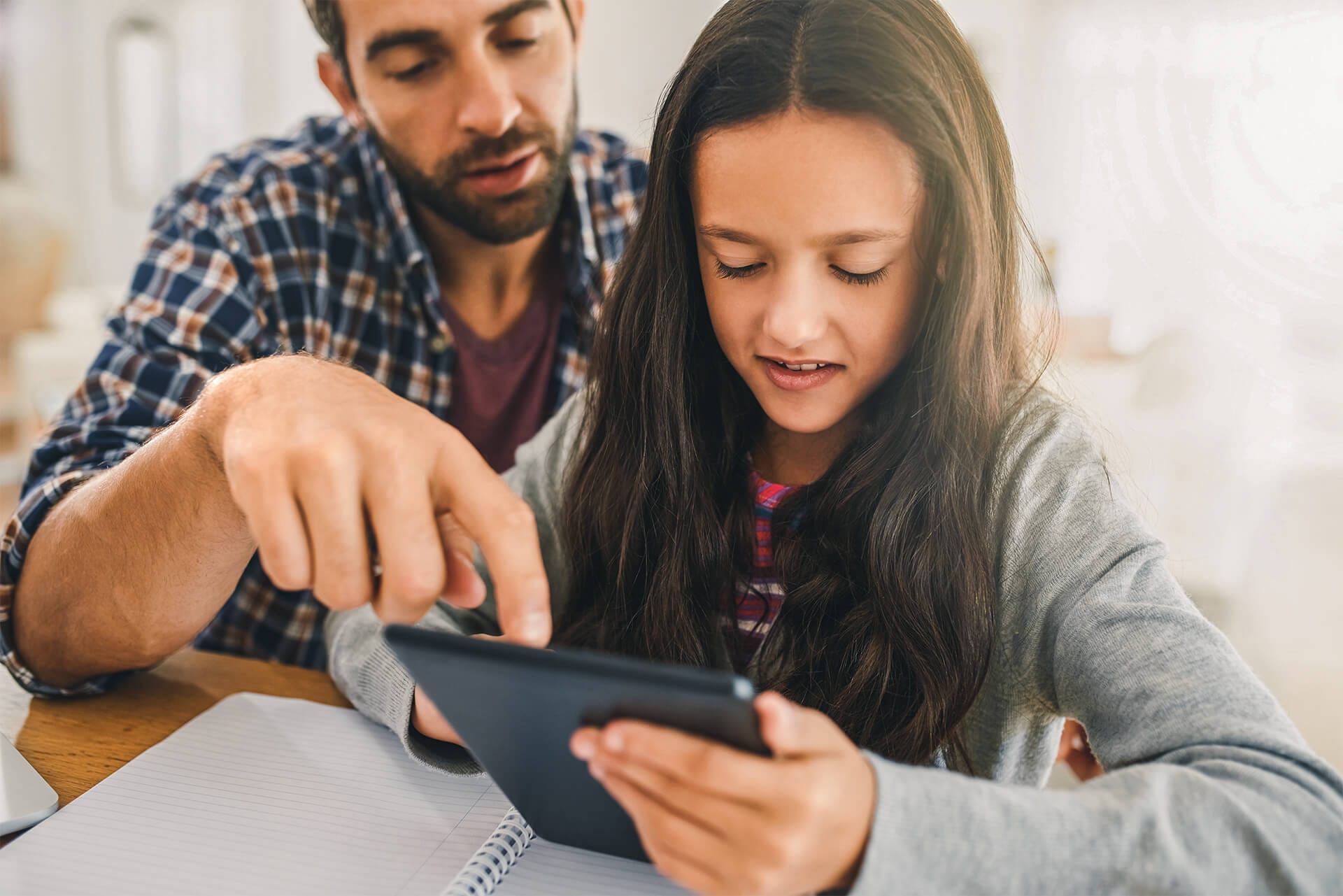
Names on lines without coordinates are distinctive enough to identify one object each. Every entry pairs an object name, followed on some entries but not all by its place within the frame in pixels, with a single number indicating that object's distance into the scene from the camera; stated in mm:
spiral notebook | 726
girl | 606
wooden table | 908
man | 660
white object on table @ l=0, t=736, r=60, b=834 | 792
